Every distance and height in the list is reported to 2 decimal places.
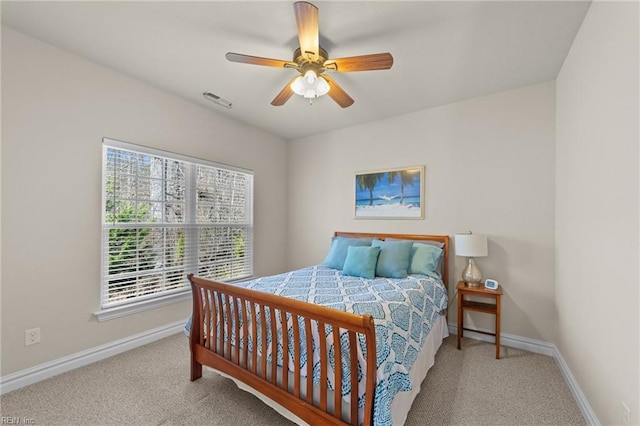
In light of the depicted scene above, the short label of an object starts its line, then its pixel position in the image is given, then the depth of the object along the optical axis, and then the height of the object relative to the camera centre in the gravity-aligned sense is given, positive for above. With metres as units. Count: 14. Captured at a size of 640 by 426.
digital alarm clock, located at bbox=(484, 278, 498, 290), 2.68 -0.68
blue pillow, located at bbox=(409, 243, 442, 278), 2.83 -0.47
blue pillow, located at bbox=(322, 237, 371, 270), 3.16 -0.42
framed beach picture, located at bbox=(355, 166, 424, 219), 3.38 +0.28
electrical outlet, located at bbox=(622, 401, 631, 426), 1.28 -0.95
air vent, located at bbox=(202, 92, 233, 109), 2.99 +1.30
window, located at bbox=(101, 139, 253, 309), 2.60 -0.11
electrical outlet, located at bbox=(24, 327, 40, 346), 2.09 -0.96
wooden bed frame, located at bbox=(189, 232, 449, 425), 1.34 -0.81
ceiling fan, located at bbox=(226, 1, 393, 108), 1.70 +1.07
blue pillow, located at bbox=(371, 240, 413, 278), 2.72 -0.46
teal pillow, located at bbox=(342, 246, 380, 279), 2.75 -0.49
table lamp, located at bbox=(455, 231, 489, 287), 2.72 -0.34
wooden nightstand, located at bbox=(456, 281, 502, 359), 2.55 -0.91
